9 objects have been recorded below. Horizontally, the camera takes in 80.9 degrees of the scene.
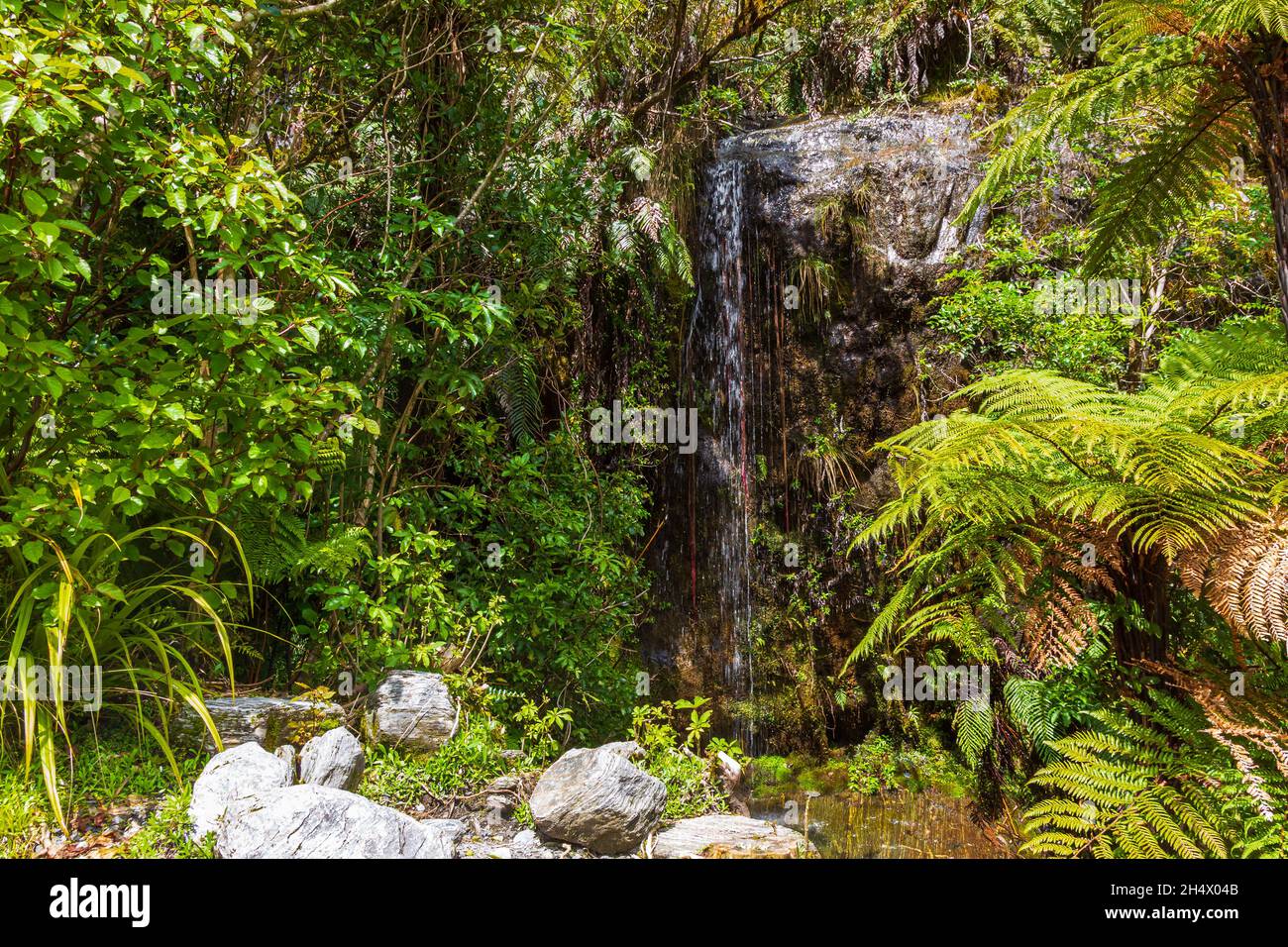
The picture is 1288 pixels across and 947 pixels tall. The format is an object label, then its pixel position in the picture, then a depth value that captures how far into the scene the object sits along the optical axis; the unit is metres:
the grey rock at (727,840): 3.01
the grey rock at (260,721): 2.87
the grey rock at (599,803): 2.87
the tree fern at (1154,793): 1.74
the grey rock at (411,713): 3.41
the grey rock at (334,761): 2.82
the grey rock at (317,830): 2.20
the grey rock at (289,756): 2.85
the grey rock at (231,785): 2.32
